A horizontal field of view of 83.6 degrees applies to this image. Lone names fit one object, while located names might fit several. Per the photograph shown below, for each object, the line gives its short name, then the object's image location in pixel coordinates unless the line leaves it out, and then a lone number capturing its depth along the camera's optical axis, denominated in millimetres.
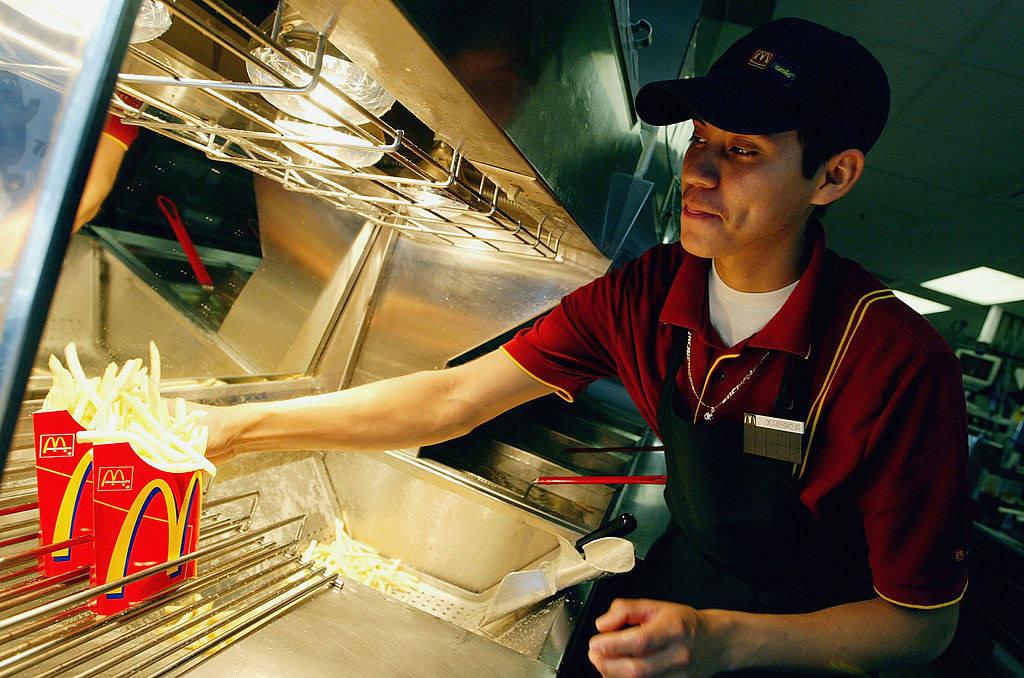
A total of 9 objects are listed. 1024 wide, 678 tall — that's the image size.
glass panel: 330
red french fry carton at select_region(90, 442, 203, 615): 737
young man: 1044
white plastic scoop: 1393
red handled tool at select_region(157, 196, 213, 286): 1362
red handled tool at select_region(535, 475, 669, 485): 1860
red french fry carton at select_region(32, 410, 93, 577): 771
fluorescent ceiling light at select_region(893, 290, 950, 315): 9203
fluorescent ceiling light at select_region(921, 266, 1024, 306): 6703
